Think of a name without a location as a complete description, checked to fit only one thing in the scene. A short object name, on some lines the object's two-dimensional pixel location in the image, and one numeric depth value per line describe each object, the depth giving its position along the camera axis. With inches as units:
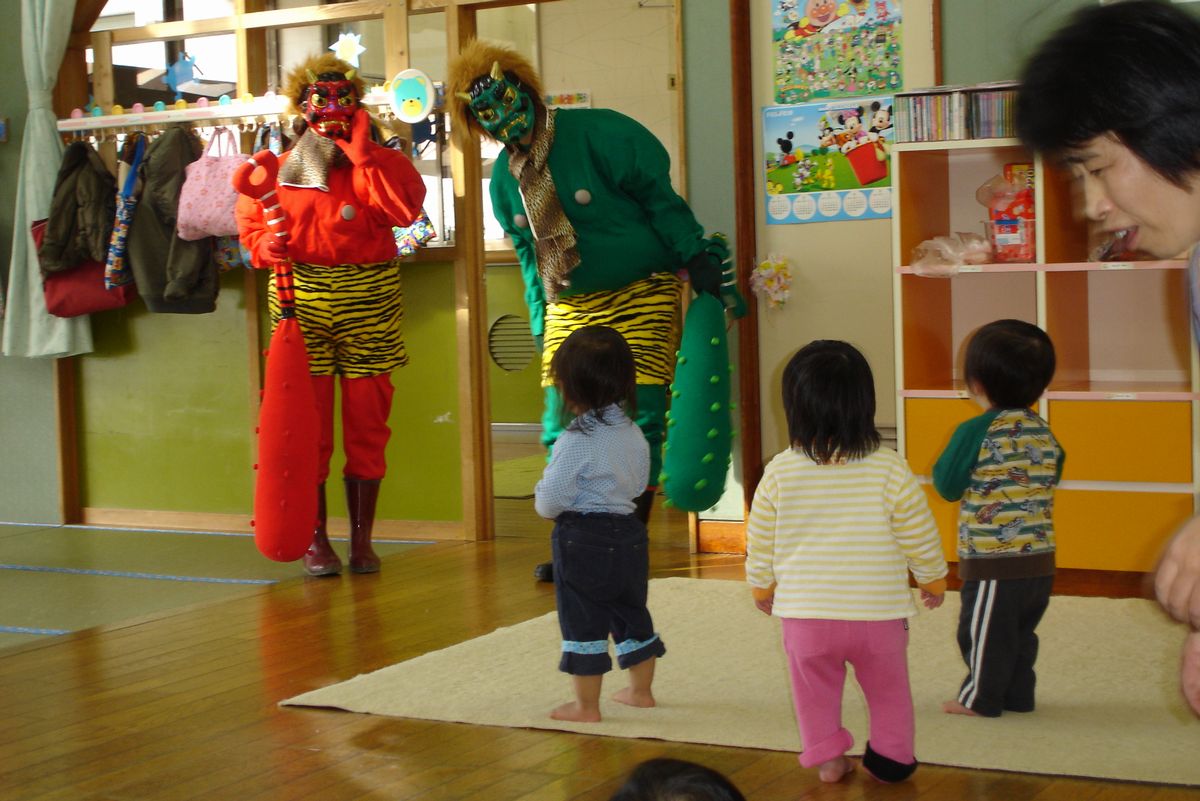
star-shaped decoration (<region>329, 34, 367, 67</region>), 179.6
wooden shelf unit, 142.4
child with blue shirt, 104.5
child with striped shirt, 87.5
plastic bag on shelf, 150.2
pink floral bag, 183.9
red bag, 200.8
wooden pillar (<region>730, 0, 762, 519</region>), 172.6
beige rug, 93.5
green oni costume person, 150.4
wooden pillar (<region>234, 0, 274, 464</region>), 197.9
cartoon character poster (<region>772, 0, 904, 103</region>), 165.3
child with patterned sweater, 103.0
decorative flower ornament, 171.9
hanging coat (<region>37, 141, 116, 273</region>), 196.2
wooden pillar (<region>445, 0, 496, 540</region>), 188.1
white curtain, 203.9
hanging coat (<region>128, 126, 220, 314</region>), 191.0
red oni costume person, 164.1
